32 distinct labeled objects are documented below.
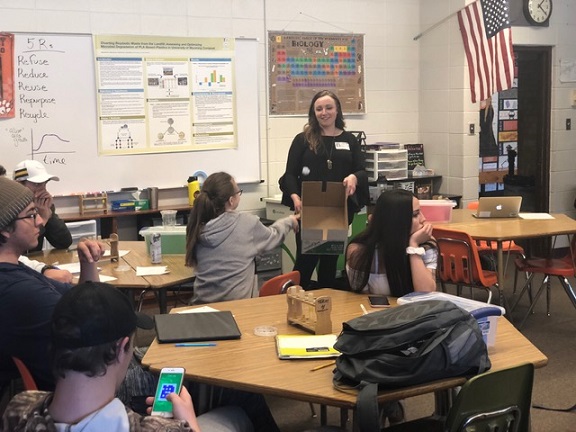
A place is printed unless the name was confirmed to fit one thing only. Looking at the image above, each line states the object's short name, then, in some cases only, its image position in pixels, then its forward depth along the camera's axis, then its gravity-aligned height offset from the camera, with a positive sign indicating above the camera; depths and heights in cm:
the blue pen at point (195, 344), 268 -76
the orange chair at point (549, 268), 514 -98
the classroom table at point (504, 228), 481 -67
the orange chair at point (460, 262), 476 -87
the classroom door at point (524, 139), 743 -12
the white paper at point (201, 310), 310 -74
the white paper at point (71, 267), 393 -71
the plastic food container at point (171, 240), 435 -62
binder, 273 -74
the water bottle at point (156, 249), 415 -64
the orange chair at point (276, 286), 353 -73
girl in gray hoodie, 369 -55
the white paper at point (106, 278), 377 -73
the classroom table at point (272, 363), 225 -77
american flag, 635 +72
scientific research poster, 573 +32
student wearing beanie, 231 -50
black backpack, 220 -66
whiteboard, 539 +5
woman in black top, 487 -16
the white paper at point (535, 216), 546 -65
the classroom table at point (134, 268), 373 -73
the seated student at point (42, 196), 411 -33
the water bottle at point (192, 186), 601 -43
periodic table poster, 645 +55
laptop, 547 -58
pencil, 242 -77
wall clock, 706 +111
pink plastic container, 537 -58
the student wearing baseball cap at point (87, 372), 165 -53
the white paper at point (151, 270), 392 -73
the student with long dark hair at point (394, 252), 329 -54
